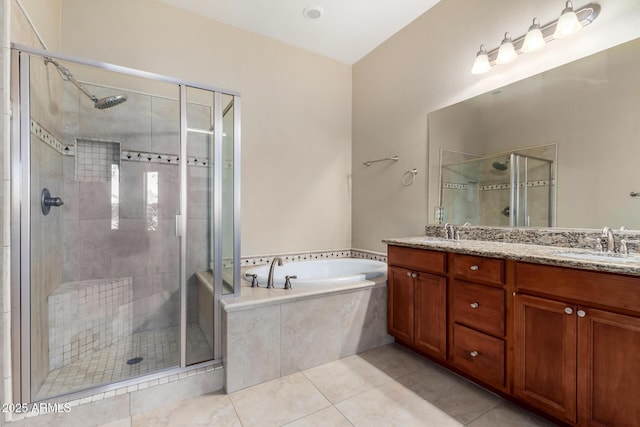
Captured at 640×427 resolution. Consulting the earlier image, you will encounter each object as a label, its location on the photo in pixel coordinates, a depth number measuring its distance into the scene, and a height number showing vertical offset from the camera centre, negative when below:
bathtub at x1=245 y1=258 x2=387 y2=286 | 2.63 -0.58
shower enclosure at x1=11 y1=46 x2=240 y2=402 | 1.40 -0.06
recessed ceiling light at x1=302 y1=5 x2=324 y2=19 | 2.44 +1.78
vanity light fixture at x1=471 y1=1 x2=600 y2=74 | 1.61 +1.12
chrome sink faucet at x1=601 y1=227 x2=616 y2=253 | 1.45 -0.14
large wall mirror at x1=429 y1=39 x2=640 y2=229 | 1.48 +0.51
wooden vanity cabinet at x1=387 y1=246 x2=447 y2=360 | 1.83 -0.62
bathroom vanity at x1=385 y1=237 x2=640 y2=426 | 1.12 -0.56
